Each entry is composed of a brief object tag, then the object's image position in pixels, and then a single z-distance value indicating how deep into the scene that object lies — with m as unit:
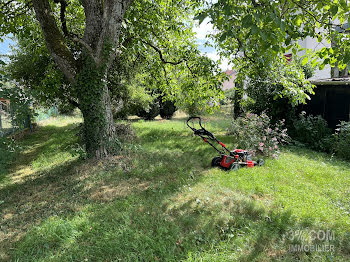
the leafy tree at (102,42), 5.34
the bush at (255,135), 6.71
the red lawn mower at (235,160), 5.54
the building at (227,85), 40.41
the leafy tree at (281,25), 2.82
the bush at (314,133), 7.69
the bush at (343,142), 6.78
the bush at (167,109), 18.27
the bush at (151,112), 17.08
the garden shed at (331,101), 8.25
